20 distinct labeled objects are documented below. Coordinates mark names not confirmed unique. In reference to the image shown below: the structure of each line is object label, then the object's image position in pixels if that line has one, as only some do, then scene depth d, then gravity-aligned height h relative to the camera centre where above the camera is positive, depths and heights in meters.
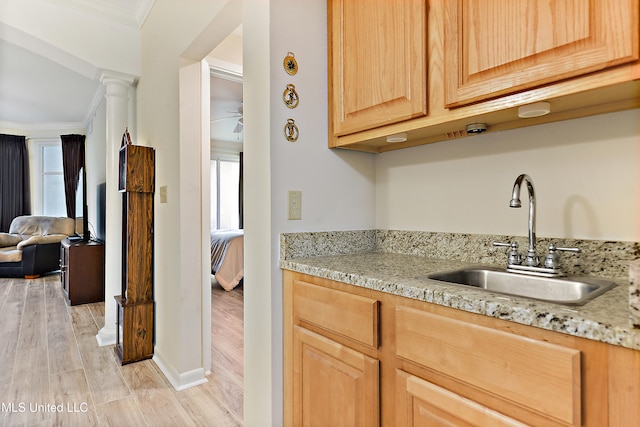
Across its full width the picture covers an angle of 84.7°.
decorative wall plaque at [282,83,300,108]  1.44 +0.49
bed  4.66 -0.63
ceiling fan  5.52 +1.61
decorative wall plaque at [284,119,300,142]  1.44 +0.34
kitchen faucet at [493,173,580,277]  1.10 -0.14
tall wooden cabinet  2.53 -0.28
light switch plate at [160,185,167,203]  2.46 +0.15
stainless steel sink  1.01 -0.23
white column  3.06 +0.18
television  4.45 +0.04
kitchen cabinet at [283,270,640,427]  0.67 -0.38
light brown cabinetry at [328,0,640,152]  0.82 +0.41
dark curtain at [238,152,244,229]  7.77 +0.38
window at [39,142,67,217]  6.92 +0.68
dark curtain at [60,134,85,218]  6.61 +1.03
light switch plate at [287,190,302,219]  1.44 +0.04
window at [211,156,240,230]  7.88 +0.51
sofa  5.44 -0.45
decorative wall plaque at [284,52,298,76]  1.45 +0.62
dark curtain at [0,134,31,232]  6.47 +0.71
